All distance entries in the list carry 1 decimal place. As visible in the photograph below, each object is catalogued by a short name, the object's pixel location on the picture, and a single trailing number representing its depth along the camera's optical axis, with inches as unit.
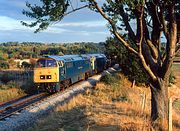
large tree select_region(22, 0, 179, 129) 457.4
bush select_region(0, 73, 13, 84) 1655.4
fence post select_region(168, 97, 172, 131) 364.1
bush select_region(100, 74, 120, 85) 1339.6
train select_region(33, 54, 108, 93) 1080.2
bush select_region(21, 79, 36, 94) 1169.4
